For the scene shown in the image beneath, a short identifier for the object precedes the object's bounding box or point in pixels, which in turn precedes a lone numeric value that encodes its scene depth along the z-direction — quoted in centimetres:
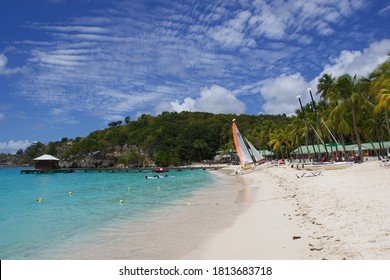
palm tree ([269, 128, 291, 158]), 6934
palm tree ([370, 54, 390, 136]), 2767
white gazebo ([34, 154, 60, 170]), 9719
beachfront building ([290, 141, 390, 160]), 5419
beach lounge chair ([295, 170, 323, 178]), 2589
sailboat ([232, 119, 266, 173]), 5084
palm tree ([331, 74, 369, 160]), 3669
